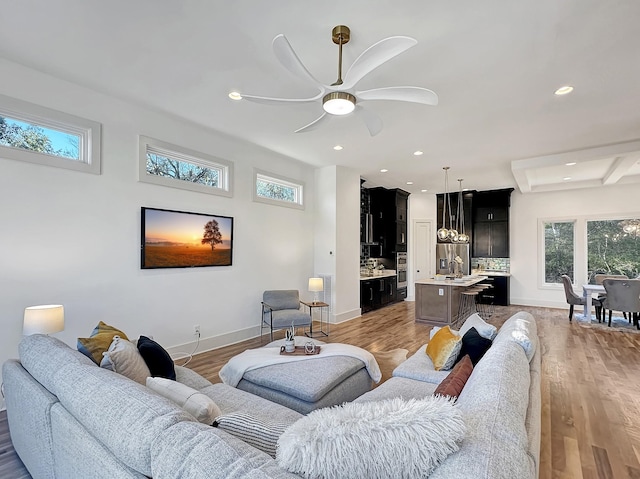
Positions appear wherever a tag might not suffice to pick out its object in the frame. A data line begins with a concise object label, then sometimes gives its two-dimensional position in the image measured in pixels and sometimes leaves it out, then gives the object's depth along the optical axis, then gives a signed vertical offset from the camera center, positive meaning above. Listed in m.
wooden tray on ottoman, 2.98 -1.02
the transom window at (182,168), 3.97 +1.01
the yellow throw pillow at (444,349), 2.53 -0.87
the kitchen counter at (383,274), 7.55 -0.80
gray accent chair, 4.71 -1.06
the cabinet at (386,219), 8.55 +0.64
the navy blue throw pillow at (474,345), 2.37 -0.77
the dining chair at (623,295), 5.77 -0.95
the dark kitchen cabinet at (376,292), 7.25 -1.20
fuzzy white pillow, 0.88 -0.56
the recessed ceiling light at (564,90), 3.23 +1.55
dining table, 6.30 -1.00
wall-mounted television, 3.92 +0.04
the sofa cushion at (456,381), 1.58 -0.73
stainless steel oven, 8.98 -0.74
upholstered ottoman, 2.35 -1.08
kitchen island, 6.14 -1.12
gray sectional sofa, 0.91 -0.63
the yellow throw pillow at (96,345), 1.98 -0.64
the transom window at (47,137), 2.97 +1.05
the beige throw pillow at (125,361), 1.84 -0.69
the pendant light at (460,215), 8.91 +0.77
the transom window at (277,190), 5.43 +0.96
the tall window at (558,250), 7.91 -0.18
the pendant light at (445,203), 6.50 +1.12
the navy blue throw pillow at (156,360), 2.15 -0.79
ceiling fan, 1.97 +1.15
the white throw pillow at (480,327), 2.73 -0.75
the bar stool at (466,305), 6.43 -1.34
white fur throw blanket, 2.70 -1.02
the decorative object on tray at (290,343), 3.03 -0.96
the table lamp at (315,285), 5.59 -0.73
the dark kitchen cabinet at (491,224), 8.49 +0.51
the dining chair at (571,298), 6.51 -1.13
